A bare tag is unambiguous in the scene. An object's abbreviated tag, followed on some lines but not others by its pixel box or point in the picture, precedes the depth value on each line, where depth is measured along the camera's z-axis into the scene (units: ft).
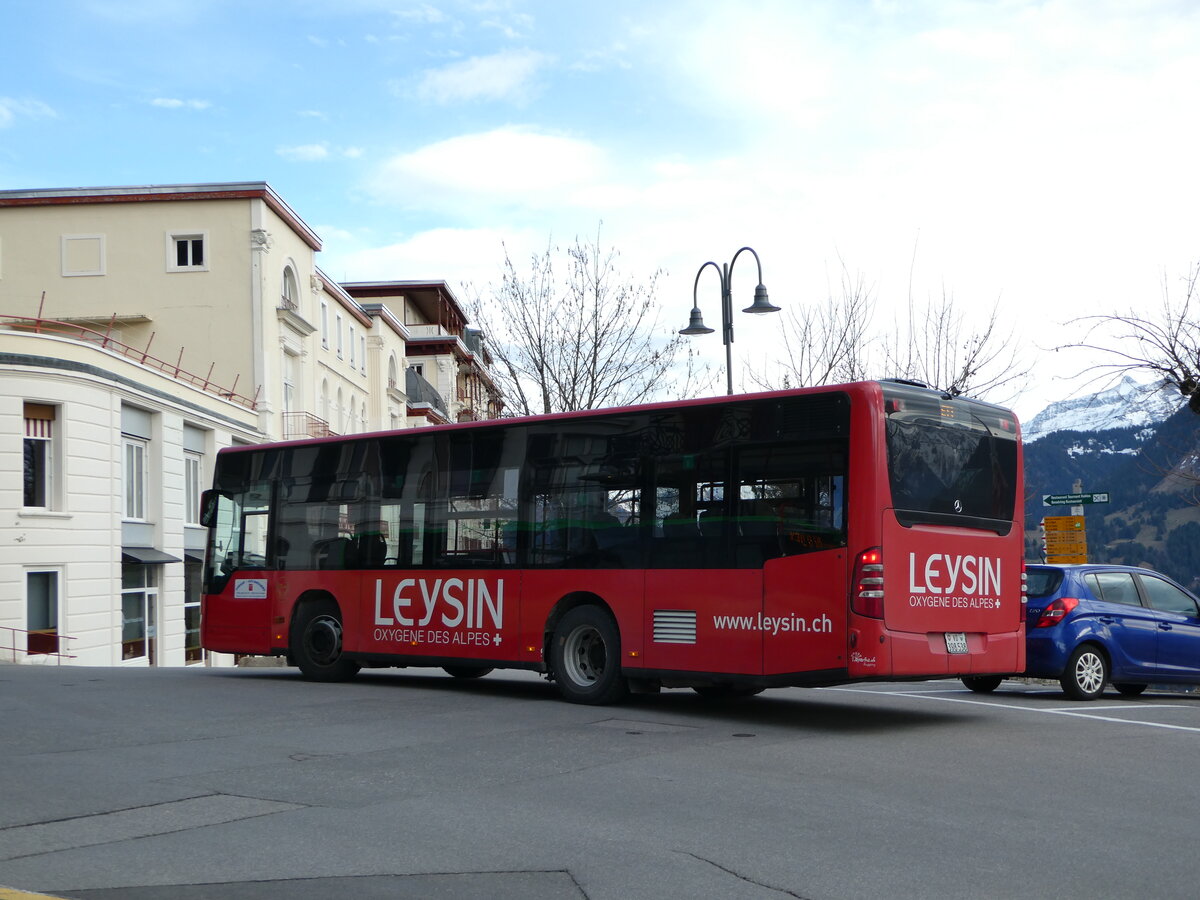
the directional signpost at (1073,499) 74.43
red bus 39.40
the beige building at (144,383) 104.17
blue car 49.88
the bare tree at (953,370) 105.40
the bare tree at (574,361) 124.67
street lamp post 77.77
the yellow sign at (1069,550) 77.41
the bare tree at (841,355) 108.68
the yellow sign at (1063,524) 77.92
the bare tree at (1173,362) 61.21
